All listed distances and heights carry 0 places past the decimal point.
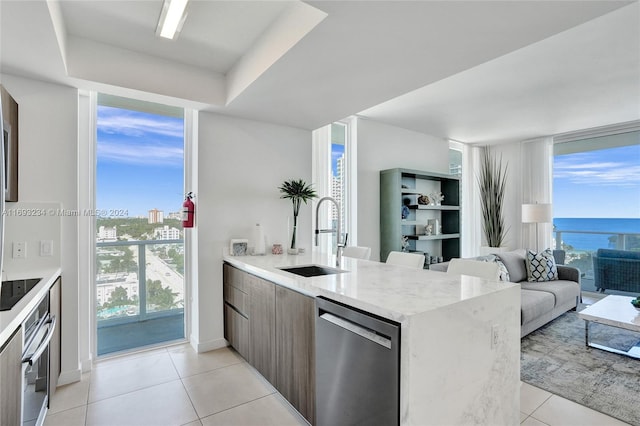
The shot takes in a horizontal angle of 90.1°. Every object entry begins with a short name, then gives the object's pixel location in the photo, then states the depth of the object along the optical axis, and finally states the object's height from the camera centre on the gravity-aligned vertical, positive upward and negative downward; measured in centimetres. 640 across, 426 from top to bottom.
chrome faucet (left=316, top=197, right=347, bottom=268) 252 -28
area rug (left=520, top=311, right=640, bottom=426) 223 -130
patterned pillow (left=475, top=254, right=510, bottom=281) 364 -61
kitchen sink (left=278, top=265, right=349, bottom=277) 254 -48
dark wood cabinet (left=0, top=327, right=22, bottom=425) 118 -68
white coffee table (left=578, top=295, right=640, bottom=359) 274 -93
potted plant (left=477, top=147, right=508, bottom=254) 594 +30
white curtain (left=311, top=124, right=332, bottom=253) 419 +53
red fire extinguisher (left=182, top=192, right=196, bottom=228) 305 -1
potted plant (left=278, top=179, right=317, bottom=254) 338 +19
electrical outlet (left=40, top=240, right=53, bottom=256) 241 -28
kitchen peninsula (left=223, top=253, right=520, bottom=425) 127 -56
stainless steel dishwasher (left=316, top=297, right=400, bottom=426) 131 -71
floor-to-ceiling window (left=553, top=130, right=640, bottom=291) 507 +37
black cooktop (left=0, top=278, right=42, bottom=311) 155 -45
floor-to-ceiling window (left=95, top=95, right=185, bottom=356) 298 -13
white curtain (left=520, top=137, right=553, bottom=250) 568 +60
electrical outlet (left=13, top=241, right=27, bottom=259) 231 -28
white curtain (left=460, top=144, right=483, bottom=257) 620 +11
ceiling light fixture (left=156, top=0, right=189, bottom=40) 182 +118
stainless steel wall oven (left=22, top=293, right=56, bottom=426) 151 -79
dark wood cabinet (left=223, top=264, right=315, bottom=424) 188 -86
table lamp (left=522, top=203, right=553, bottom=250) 517 +0
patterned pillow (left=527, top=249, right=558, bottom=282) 427 -74
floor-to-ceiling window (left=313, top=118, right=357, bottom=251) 423 +54
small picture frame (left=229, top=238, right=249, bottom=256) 319 -36
